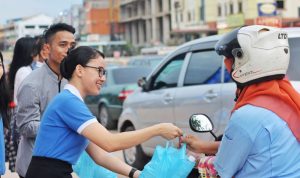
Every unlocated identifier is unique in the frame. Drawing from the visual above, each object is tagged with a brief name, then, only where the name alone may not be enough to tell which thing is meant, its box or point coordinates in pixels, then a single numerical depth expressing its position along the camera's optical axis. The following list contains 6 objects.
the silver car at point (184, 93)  6.32
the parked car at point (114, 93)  14.02
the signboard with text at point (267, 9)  52.99
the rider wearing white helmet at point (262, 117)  2.44
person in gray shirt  4.04
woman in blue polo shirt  2.98
